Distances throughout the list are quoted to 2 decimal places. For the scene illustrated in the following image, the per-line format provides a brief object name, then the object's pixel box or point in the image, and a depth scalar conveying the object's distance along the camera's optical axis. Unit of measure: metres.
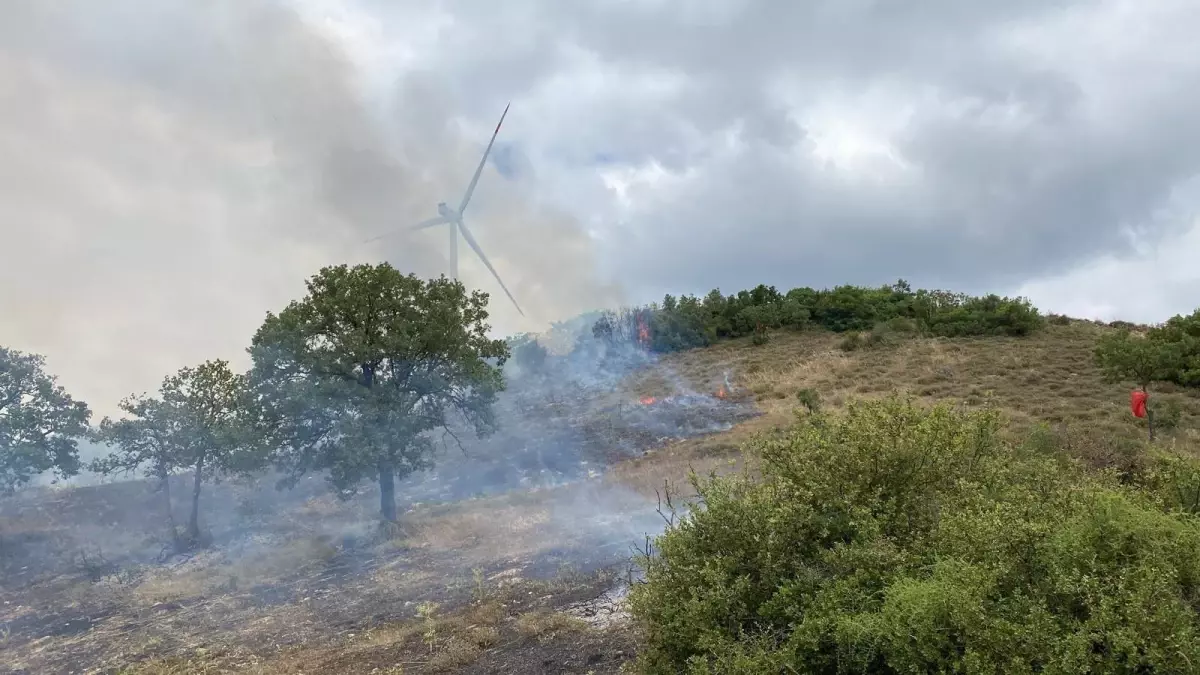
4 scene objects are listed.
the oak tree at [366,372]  29.23
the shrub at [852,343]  57.31
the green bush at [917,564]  6.49
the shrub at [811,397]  35.80
